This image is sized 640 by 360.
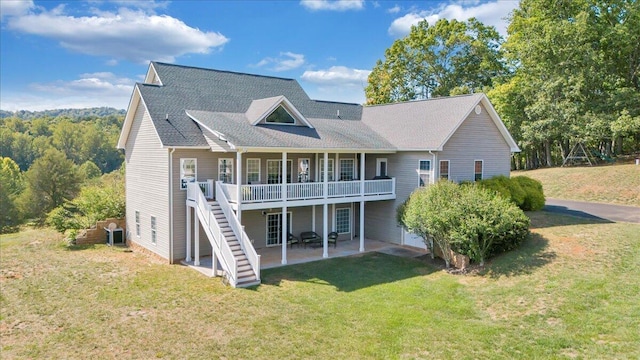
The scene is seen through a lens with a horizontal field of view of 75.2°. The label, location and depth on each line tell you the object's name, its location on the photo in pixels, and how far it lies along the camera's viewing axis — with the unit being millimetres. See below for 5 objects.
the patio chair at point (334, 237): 20906
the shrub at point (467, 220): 15508
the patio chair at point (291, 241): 20750
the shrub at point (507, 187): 20594
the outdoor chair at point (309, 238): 20688
